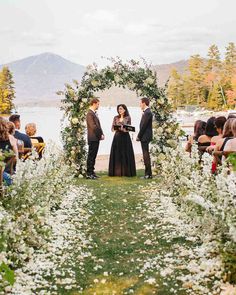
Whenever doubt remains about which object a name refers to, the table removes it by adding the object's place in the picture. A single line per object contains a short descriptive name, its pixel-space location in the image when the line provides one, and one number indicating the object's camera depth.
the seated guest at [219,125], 8.65
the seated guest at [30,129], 10.80
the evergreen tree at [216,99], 80.44
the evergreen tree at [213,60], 99.96
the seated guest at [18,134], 9.73
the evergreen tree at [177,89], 99.25
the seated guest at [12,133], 8.36
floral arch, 13.55
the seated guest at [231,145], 7.53
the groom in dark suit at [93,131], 12.68
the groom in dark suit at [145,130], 12.48
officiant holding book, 12.87
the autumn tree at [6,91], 74.50
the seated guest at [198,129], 10.28
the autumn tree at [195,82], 93.00
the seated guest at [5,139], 7.86
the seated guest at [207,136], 9.41
